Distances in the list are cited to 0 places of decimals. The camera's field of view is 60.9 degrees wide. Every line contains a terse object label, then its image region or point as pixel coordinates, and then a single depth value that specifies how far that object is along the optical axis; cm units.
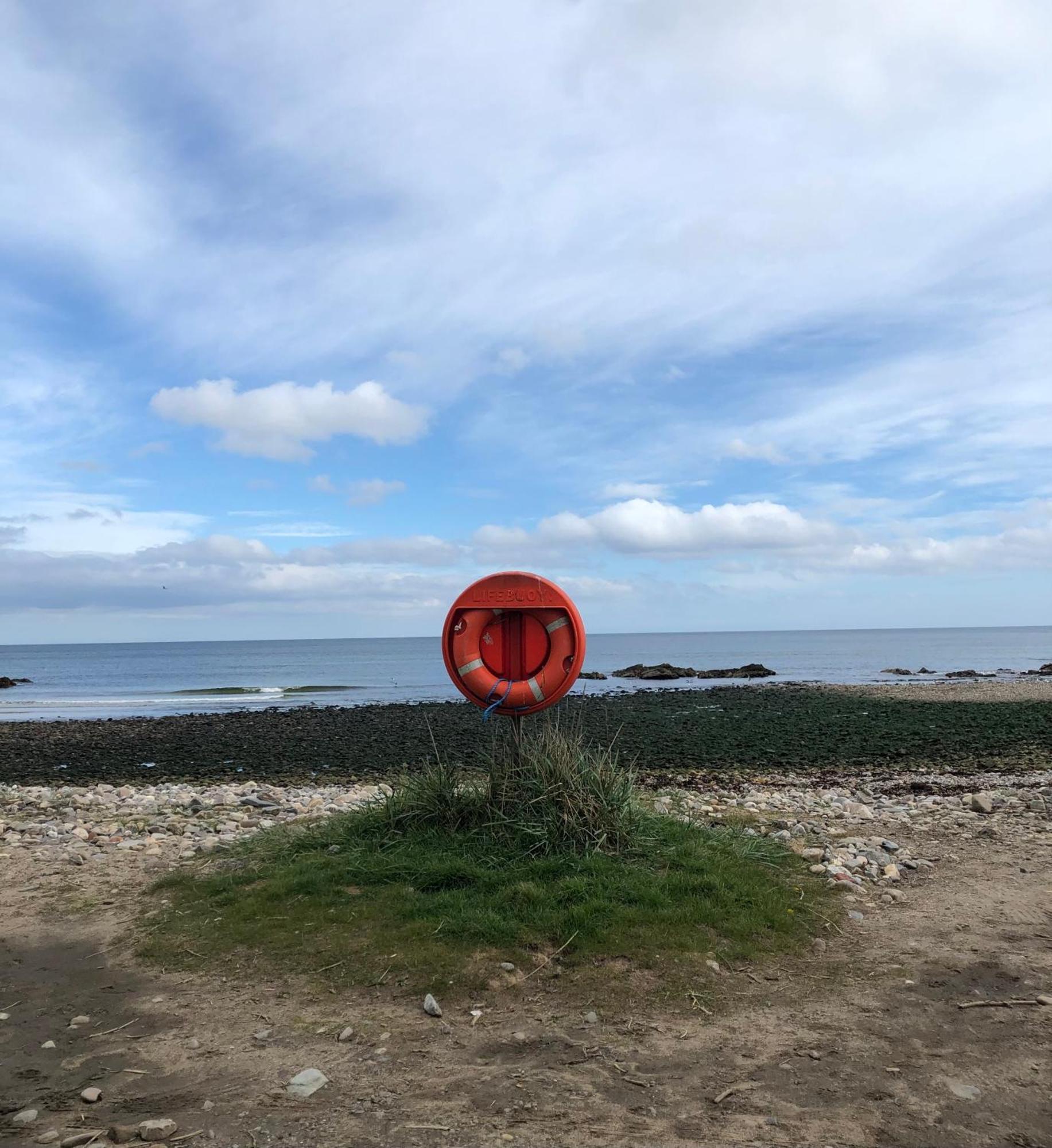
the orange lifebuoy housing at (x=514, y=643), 652
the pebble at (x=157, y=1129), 323
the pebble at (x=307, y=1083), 355
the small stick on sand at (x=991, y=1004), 413
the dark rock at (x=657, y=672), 4766
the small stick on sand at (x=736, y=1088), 338
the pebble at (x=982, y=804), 844
